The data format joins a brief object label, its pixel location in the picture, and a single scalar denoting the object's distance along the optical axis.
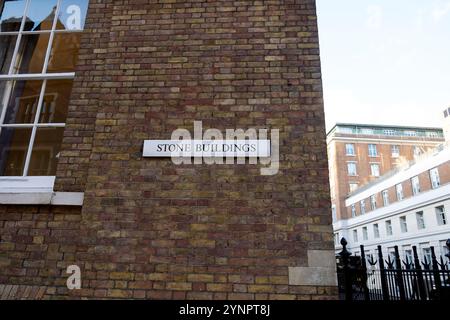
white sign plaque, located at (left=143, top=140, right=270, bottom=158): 3.47
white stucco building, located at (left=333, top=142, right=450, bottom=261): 26.98
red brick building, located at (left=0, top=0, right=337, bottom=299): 3.16
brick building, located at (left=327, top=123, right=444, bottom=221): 45.75
